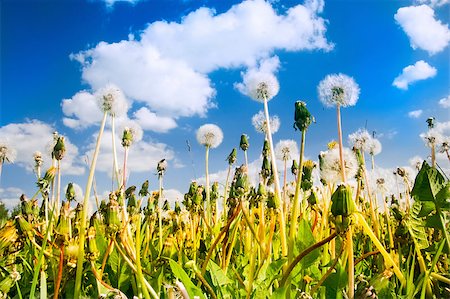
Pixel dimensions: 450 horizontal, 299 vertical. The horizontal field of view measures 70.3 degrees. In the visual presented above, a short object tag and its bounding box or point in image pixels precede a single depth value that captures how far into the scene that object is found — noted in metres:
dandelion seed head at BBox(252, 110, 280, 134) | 0.58
